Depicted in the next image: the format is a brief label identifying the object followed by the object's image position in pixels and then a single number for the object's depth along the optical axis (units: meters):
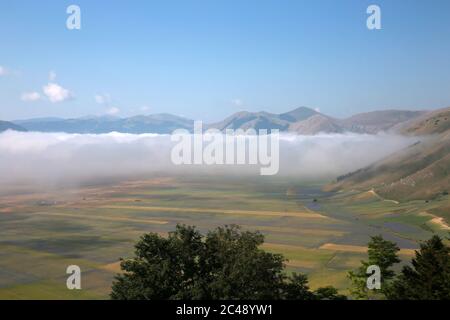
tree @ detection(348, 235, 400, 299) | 60.00
